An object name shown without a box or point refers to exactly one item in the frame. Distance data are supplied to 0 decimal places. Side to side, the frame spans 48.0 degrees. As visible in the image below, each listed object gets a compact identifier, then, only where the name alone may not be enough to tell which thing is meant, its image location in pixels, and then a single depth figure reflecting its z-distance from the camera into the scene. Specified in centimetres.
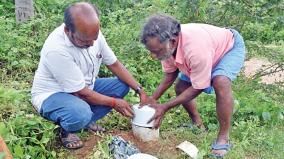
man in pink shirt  222
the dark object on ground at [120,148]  232
